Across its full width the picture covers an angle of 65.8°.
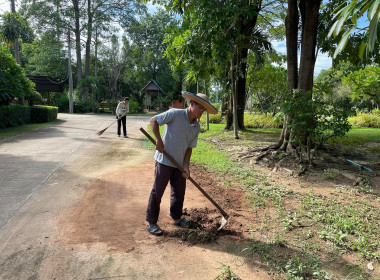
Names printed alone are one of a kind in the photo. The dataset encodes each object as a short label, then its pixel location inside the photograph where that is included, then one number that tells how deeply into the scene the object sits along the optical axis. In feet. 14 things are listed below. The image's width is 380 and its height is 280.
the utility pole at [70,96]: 99.86
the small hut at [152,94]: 125.80
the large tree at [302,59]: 21.62
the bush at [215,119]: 67.12
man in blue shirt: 11.69
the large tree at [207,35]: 23.70
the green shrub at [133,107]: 120.26
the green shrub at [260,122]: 55.98
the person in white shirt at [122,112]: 40.34
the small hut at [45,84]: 110.42
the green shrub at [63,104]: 112.78
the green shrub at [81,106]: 110.93
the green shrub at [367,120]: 54.54
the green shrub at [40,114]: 60.23
